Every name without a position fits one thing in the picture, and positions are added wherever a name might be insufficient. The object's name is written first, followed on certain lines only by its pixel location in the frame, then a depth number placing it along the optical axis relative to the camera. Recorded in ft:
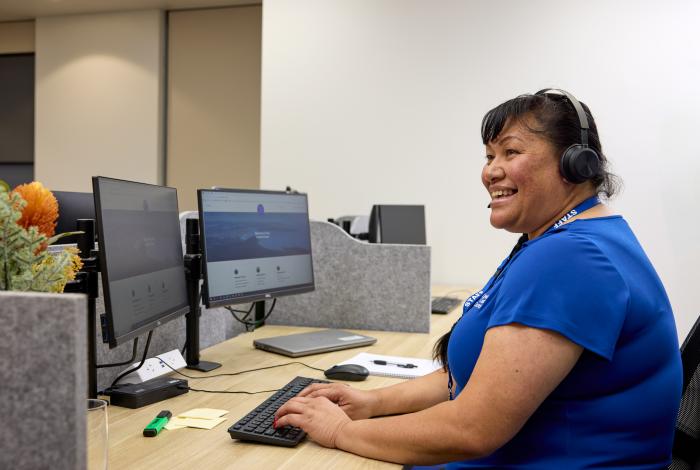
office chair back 3.14
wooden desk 2.79
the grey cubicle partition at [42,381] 1.60
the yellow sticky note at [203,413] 3.38
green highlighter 3.08
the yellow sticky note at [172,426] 3.21
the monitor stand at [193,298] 4.42
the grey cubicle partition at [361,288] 5.98
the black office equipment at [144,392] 3.56
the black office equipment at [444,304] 7.22
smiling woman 2.51
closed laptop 5.01
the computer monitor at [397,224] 8.71
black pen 4.58
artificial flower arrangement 1.89
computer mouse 4.22
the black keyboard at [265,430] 2.98
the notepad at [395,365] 4.40
